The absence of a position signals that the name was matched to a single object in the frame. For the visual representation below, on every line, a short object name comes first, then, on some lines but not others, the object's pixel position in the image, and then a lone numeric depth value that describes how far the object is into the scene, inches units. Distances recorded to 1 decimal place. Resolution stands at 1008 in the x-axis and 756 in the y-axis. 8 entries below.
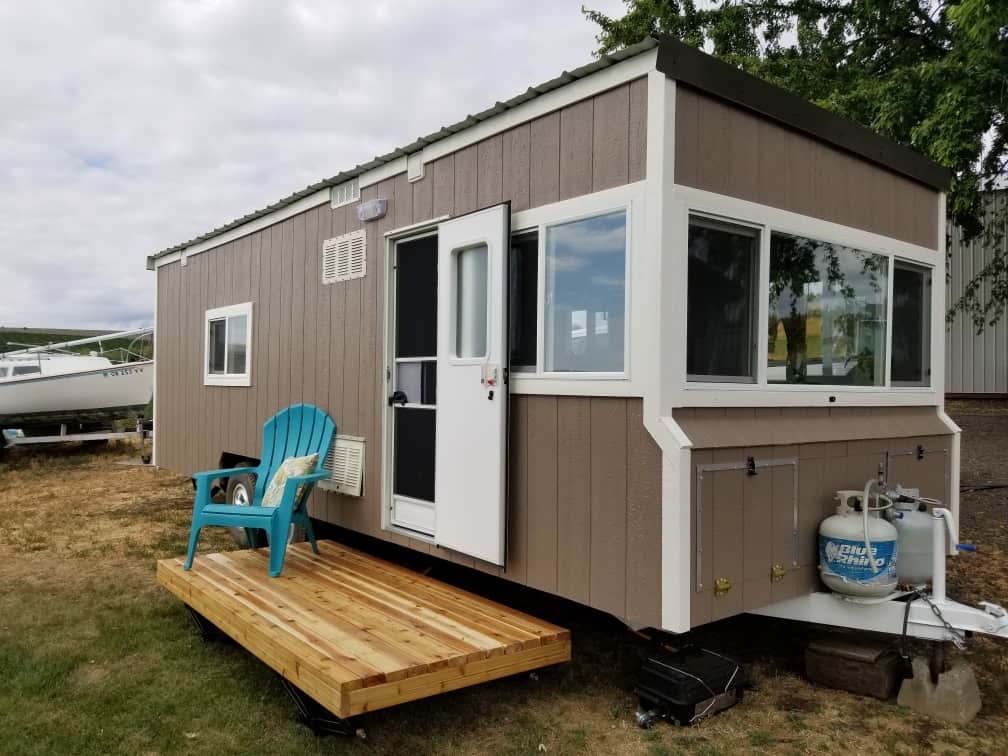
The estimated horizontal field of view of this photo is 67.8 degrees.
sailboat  463.8
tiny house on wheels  114.1
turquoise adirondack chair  158.6
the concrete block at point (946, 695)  119.3
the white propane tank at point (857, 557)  122.6
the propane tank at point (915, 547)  131.3
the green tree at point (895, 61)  266.4
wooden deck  104.0
